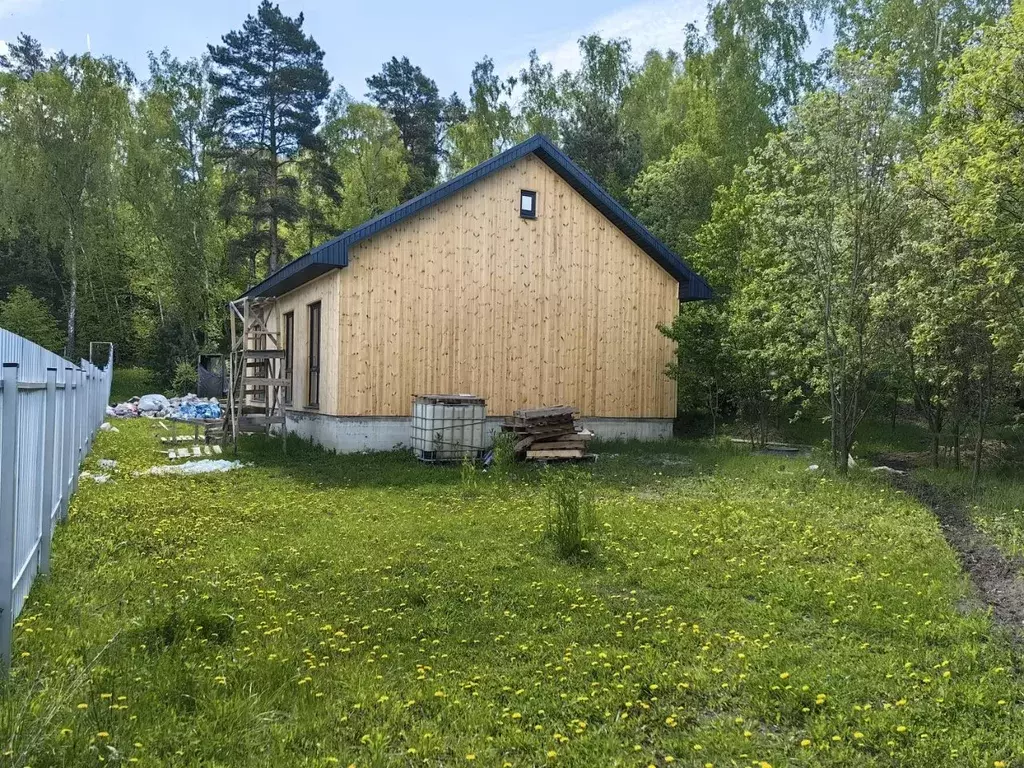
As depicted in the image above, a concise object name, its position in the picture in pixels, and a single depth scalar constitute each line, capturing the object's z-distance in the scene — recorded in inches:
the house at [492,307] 552.7
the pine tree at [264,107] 1307.8
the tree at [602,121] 1220.5
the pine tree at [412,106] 1521.9
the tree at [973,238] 353.4
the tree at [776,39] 1080.2
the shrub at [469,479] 401.2
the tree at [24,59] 1459.2
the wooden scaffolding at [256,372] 585.9
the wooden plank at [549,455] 526.0
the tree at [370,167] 1376.7
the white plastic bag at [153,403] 1023.0
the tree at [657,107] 1251.2
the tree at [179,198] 1278.3
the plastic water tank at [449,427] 516.1
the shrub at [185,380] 1238.9
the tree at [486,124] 1428.4
